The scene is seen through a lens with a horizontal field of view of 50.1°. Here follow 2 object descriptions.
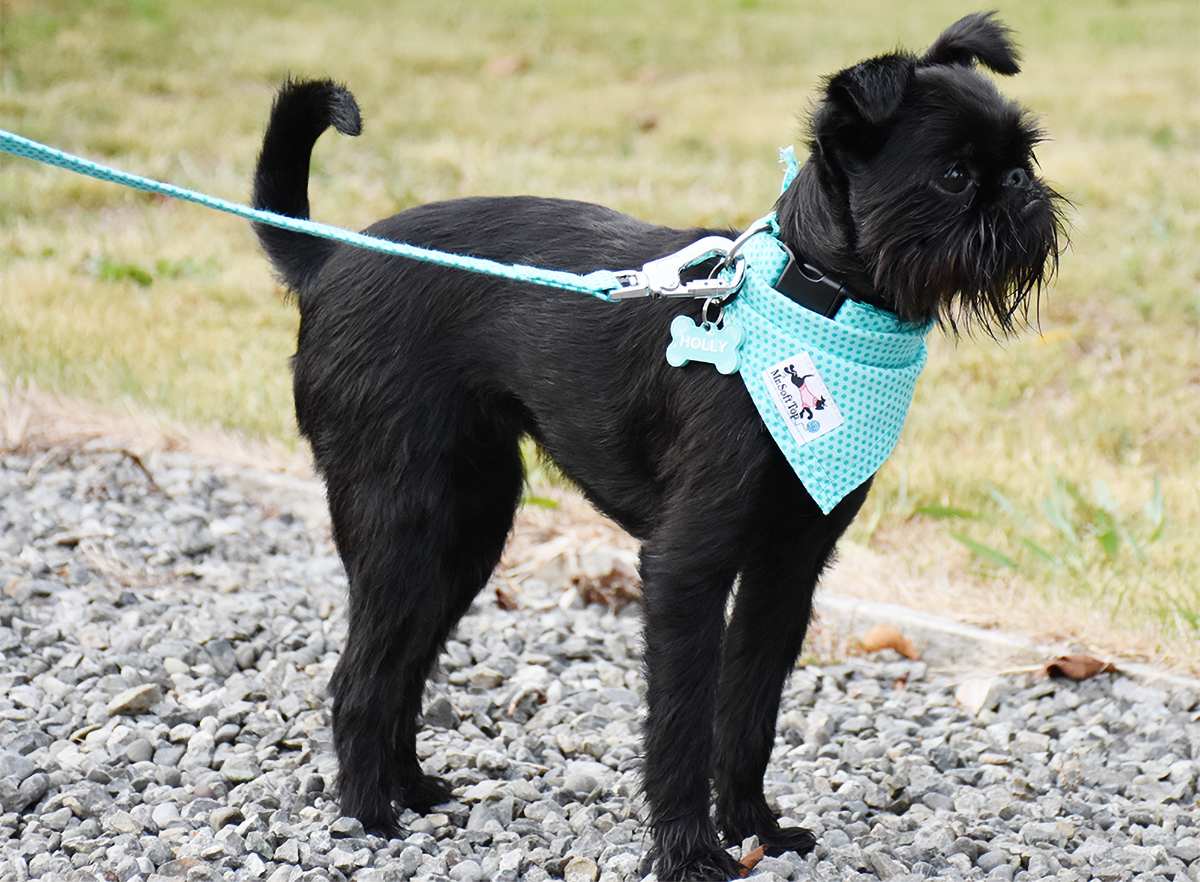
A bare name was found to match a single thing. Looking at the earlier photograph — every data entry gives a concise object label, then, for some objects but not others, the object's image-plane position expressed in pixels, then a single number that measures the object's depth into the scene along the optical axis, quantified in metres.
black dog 2.47
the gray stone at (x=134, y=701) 3.45
